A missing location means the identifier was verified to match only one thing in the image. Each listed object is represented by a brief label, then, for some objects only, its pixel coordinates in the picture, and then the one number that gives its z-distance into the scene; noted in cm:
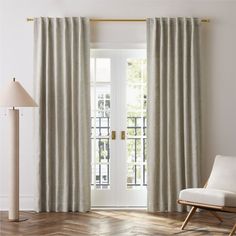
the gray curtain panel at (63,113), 684
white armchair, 549
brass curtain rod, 700
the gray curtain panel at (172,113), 686
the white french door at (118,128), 719
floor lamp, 620
